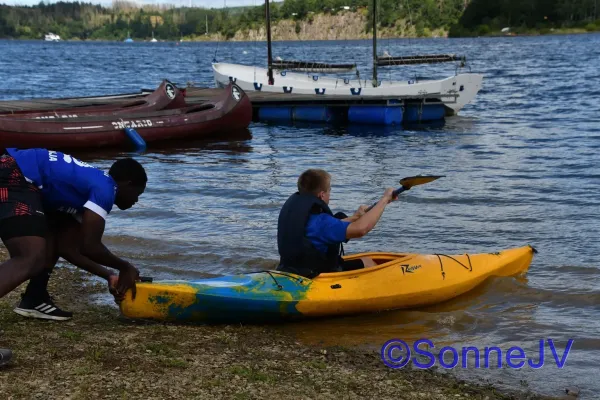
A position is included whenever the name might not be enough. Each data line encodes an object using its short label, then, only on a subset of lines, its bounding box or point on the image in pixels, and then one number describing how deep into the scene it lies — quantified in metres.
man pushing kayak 5.30
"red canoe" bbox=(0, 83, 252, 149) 17.66
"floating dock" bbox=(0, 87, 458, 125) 25.19
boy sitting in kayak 6.65
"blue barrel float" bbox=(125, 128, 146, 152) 19.56
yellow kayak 6.53
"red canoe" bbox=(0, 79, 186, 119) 20.16
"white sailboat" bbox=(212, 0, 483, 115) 26.36
